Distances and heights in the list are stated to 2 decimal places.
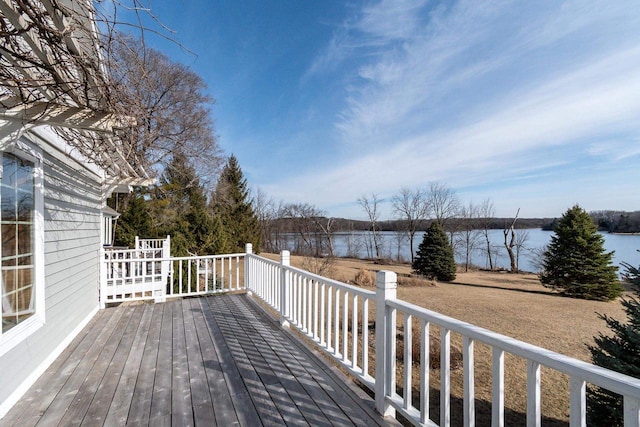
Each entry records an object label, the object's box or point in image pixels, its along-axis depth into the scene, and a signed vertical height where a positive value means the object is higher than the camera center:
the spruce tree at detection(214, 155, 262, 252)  18.17 +0.48
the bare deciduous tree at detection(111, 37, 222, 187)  12.29 +4.15
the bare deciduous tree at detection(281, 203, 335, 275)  27.61 -0.85
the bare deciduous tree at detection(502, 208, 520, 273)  20.36 -1.43
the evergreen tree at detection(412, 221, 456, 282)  13.22 -1.77
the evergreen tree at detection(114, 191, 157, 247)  12.01 -0.20
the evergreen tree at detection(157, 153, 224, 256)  12.55 +0.41
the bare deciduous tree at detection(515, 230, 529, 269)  22.19 -1.75
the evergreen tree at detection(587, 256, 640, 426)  2.12 -1.02
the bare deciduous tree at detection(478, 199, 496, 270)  23.91 -0.03
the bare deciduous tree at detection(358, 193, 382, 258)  27.64 +0.72
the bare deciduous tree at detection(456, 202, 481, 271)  24.58 -0.85
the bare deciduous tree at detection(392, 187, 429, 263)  24.94 +0.82
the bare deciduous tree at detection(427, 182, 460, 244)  24.38 +1.18
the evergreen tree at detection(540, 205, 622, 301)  9.66 -1.49
